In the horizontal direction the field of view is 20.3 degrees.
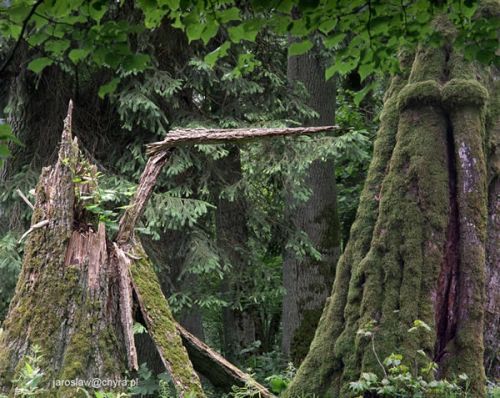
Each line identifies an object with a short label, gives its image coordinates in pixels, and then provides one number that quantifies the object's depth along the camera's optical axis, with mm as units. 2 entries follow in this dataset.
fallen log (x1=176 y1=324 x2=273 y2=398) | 12007
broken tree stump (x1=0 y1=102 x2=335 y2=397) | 10281
